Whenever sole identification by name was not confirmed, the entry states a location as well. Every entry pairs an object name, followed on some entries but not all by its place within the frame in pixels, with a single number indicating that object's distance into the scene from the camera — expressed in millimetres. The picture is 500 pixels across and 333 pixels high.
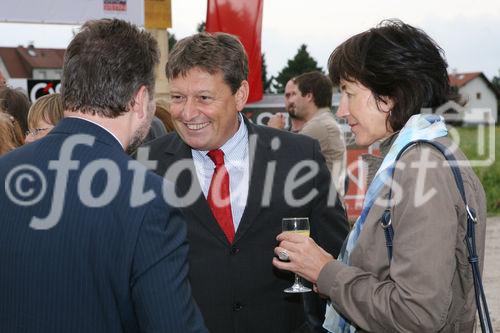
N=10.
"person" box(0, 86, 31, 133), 4473
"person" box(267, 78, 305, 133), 7562
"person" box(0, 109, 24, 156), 3541
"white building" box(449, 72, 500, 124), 72600
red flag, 7359
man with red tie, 2836
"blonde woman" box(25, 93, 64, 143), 4027
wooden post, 7645
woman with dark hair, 1937
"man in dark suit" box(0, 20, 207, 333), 1718
